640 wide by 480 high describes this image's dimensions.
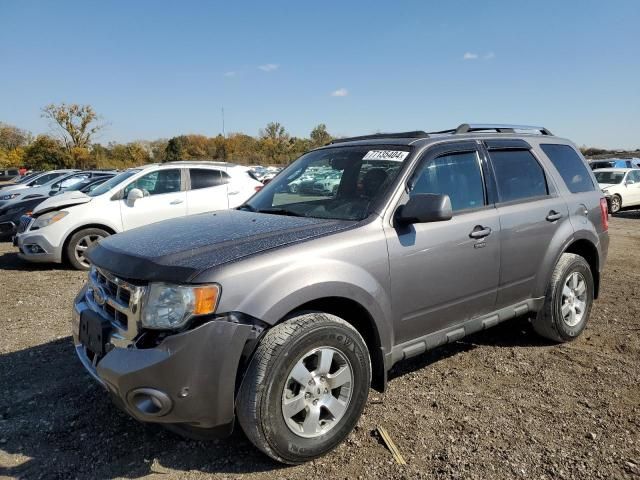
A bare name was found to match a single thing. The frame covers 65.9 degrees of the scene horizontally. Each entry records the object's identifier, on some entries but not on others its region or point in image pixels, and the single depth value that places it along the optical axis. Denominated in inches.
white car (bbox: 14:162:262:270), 303.3
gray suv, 95.8
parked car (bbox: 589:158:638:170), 980.6
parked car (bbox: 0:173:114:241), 390.6
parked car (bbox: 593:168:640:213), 675.4
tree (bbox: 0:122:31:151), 2766.7
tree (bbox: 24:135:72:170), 2390.5
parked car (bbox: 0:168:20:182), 1727.1
